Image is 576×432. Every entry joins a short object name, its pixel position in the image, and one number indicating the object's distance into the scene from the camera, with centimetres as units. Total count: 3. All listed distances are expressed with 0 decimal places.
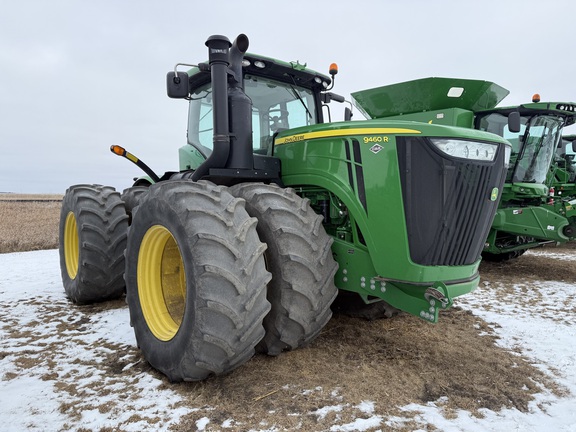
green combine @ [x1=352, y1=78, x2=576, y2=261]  730
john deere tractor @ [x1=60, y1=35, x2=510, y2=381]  260
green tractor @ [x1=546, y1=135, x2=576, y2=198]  1108
